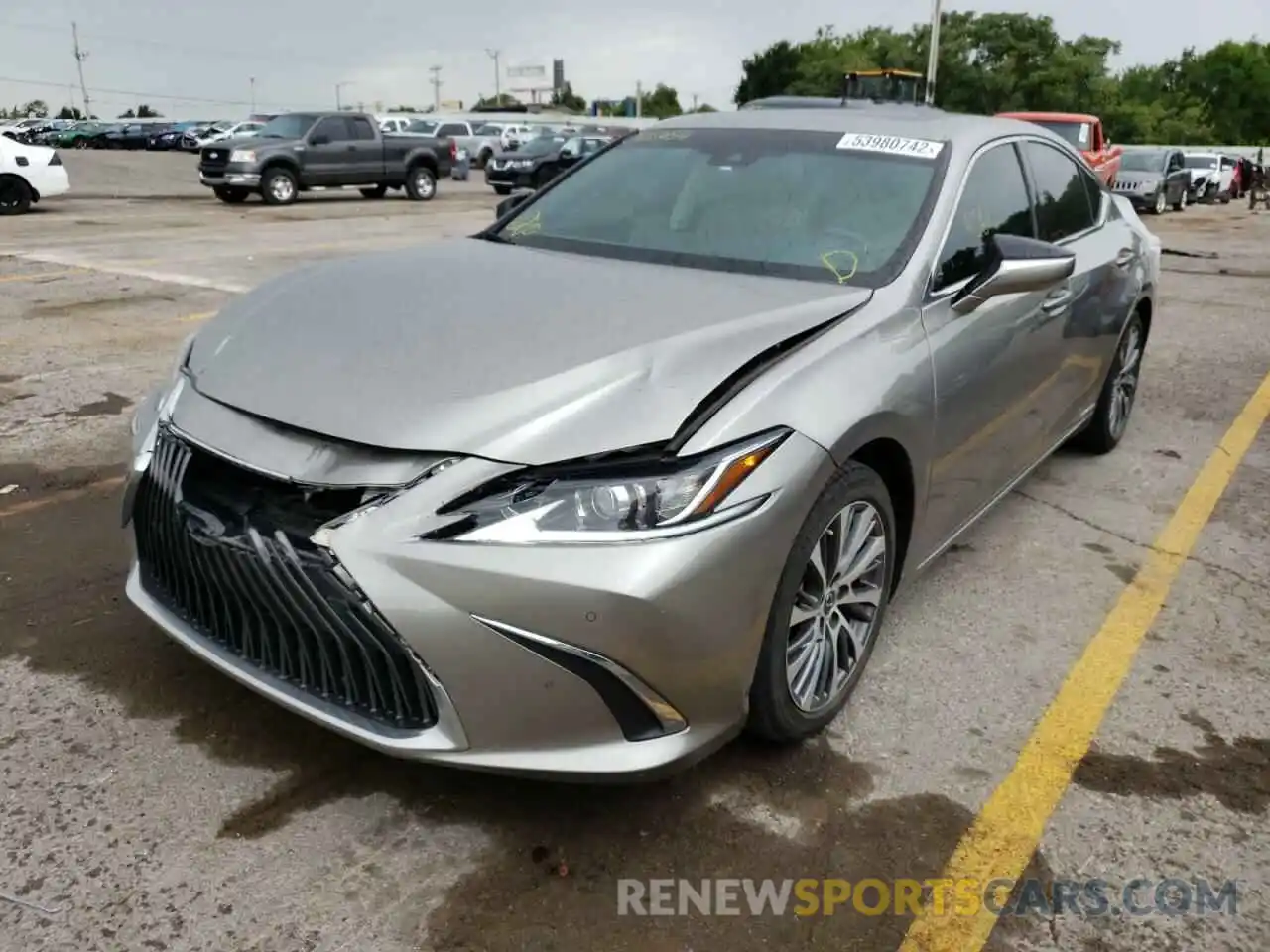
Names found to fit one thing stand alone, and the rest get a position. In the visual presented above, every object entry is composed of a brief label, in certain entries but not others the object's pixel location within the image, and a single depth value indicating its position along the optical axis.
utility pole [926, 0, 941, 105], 35.84
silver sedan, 2.20
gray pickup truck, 19.95
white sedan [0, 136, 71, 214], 16.31
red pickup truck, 19.21
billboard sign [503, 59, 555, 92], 115.19
